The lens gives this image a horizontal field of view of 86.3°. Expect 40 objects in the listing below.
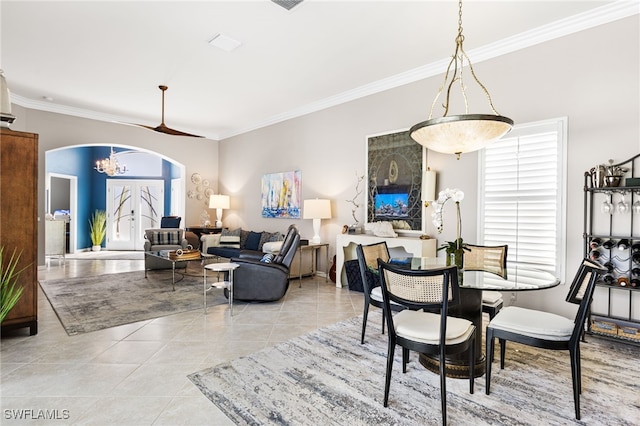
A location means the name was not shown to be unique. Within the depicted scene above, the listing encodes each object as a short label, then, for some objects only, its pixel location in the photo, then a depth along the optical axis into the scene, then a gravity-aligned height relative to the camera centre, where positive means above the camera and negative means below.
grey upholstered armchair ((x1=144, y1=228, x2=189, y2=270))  6.48 -0.65
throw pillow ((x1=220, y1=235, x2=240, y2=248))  7.30 -0.63
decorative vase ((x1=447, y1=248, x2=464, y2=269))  2.73 -0.34
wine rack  3.08 -0.28
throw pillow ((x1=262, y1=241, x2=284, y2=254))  5.65 -0.60
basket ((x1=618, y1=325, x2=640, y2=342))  3.01 -1.05
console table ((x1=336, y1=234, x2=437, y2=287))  4.39 -0.46
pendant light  2.44 +0.62
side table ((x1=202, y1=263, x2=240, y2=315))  3.96 -0.74
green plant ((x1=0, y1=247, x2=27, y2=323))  2.68 -0.59
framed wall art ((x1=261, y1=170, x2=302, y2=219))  6.62 +0.34
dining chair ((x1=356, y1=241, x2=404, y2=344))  3.02 -0.51
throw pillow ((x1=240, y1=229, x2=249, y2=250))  7.03 -0.57
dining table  2.38 -0.62
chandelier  8.96 +1.20
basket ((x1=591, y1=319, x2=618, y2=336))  3.12 -1.05
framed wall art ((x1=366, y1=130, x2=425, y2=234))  4.75 +0.47
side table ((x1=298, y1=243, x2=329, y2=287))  5.68 -0.74
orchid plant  2.76 -0.02
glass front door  10.20 -0.01
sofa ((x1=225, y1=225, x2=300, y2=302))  4.28 -0.87
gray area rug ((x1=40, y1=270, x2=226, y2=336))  3.70 -1.18
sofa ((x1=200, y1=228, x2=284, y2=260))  6.06 -0.64
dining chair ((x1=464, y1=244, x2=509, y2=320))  2.89 -0.47
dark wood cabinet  3.03 -0.03
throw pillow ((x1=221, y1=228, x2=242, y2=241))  7.42 -0.48
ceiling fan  4.81 +1.15
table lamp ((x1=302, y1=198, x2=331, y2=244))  5.71 +0.05
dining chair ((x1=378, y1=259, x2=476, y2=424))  1.99 -0.69
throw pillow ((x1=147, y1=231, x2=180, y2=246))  6.84 -0.55
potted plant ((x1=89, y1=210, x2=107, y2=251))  9.76 -0.54
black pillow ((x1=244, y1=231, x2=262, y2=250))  6.82 -0.60
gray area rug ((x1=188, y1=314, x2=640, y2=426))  2.02 -1.20
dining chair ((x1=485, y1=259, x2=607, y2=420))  2.05 -0.73
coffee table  5.20 -0.76
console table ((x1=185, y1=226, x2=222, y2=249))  7.93 -0.45
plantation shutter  3.56 +0.22
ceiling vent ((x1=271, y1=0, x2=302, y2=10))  3.13 +1.93
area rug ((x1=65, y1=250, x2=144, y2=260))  8.37 -1.19
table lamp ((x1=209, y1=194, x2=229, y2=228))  8.20 +0.21
